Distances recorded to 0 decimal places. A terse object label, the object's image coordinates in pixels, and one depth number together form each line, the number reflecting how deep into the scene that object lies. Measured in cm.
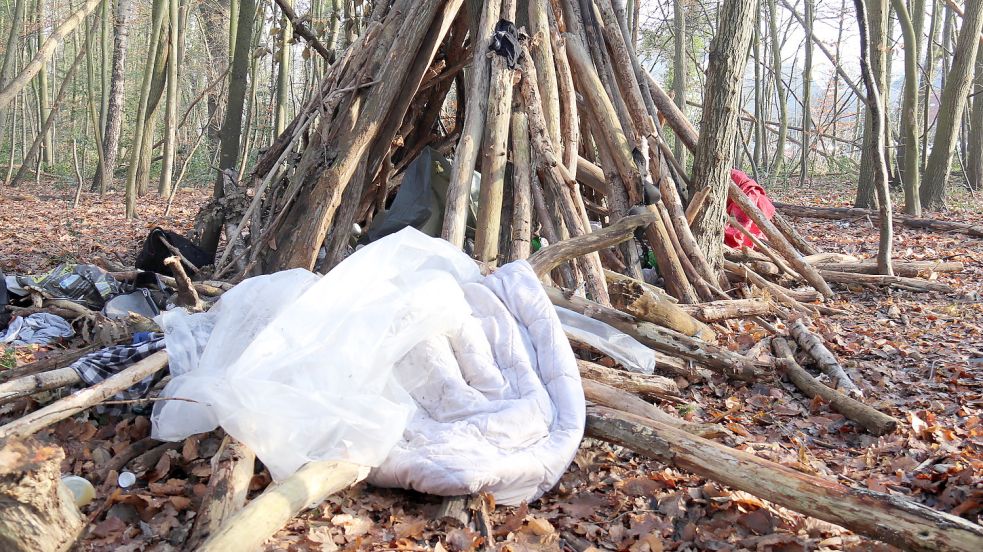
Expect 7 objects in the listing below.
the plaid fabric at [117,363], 281
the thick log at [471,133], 418
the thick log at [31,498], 165
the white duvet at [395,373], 236
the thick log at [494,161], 419
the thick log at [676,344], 363
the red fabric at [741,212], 574
